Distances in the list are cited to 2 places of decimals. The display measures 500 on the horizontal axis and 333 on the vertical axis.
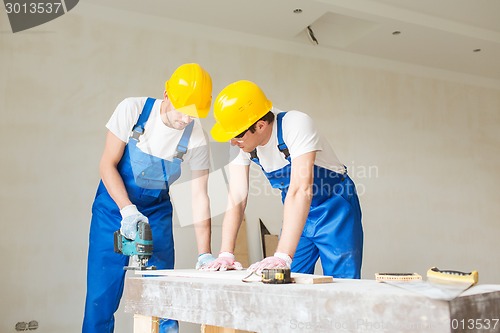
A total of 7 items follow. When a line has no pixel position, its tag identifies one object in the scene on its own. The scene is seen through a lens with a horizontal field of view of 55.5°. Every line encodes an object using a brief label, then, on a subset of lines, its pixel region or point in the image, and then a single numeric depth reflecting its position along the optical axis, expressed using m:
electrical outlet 3.31
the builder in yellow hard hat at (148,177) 2.31
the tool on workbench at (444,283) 0.99
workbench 0.94
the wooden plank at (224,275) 1.36
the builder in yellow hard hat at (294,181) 1.94
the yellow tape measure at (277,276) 1.36
